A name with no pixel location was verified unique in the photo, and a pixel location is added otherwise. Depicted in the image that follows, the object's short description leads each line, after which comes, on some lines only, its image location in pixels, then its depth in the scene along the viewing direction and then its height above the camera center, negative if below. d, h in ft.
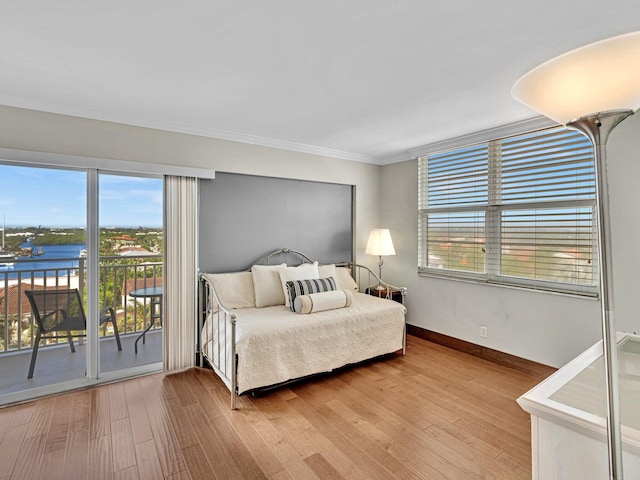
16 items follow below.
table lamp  13.41 +0.08
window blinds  9.36 +1.03
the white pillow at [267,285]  11.35 -1.35
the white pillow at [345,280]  13.67 -1.45
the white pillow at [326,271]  13.09 -1.00
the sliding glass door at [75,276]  8.64 -0.78
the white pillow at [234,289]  10.89 -1.40
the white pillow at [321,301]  10.28 -1.77
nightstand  13.55 -2.02
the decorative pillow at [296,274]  11.45 -0.98
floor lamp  2.70 +1.29
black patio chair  9.00 -1.83
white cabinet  3.04 -1.81
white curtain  10.36 -0.70
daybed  8.70 -2.34
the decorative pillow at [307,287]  10.83 -1.36
